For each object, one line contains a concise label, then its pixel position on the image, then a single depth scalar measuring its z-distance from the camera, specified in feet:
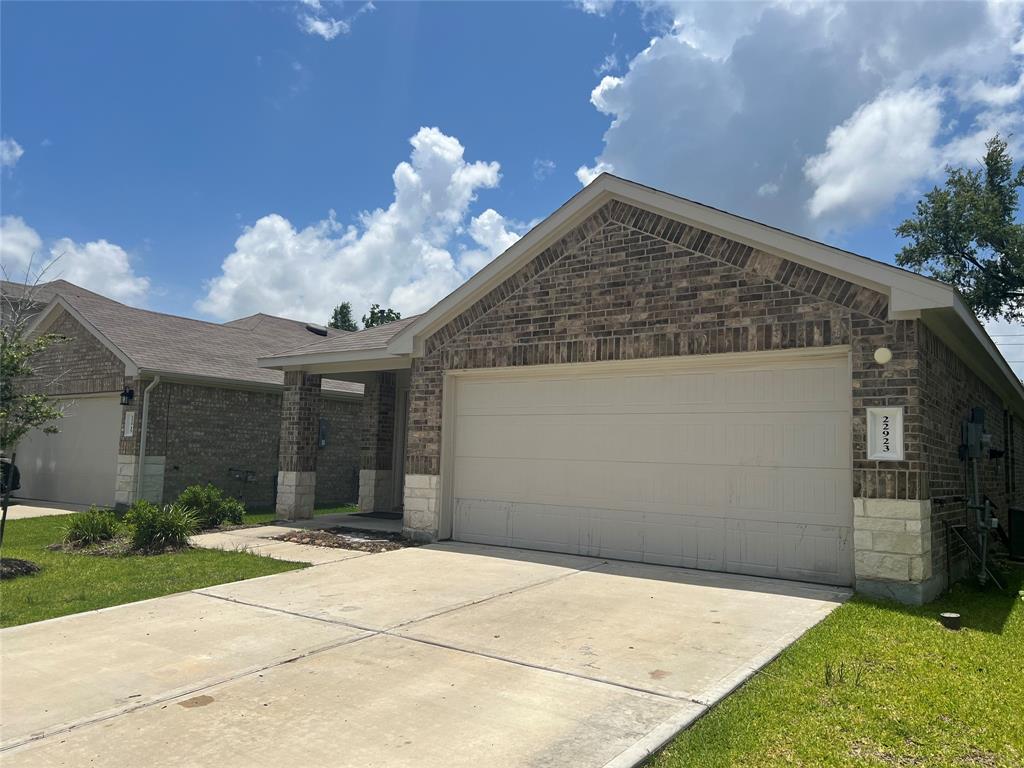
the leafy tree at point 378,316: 196.13
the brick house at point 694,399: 26.40
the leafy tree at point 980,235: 93.91
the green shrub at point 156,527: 36.15
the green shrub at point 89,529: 37.70
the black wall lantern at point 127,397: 52.90
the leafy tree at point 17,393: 32.22
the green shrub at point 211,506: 44.96
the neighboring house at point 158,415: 53.16
